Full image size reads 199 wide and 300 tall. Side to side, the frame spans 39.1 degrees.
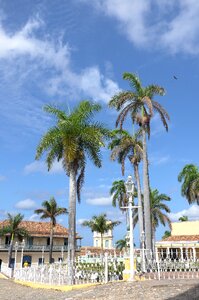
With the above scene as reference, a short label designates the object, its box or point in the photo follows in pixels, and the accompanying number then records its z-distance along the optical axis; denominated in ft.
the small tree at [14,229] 124.95
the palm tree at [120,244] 173.41
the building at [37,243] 131.17
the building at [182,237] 100.86
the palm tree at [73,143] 48.69
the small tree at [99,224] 133.44
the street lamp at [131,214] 31.94
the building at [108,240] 192.10
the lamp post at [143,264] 38.79
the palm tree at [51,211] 134.41
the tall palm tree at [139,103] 69.38
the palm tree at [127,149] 80.90
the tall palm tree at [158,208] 119.78
